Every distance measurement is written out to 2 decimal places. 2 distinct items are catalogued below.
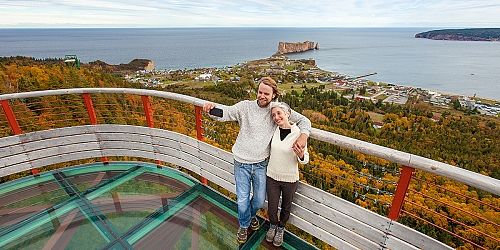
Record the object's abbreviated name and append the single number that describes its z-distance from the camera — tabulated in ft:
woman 6.21
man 6.62
